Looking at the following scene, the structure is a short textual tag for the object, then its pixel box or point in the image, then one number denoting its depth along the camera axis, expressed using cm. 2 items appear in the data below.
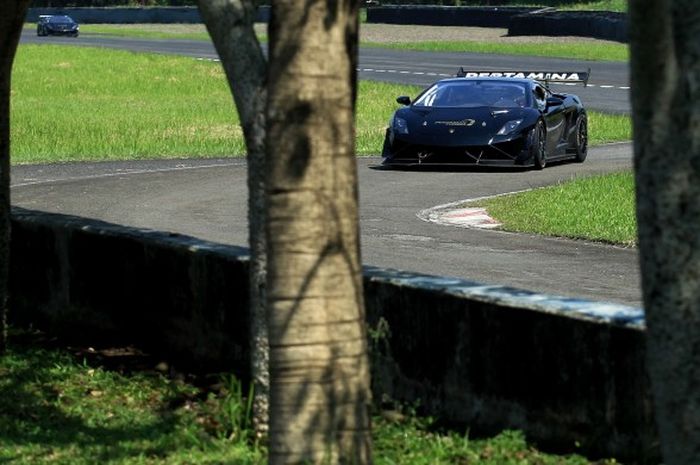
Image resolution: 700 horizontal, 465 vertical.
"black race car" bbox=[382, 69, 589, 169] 4269
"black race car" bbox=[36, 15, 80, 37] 14737
